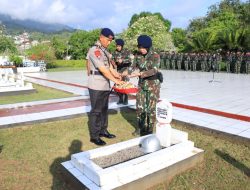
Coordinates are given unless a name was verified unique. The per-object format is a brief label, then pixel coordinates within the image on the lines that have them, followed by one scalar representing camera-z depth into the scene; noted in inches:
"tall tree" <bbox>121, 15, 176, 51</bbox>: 855.9
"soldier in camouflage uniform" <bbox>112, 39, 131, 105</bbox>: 184.6
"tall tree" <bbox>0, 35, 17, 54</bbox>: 775.1
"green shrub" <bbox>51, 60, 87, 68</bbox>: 876.4
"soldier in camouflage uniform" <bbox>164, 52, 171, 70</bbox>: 625.7
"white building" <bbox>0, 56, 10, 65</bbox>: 633.7
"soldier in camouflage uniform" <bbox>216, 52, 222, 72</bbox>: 518.6
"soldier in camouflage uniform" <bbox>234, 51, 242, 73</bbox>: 486.7
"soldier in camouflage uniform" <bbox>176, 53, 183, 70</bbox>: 595.2
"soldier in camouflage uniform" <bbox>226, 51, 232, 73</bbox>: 507.3
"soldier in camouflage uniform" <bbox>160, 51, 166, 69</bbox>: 639.1
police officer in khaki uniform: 125.0
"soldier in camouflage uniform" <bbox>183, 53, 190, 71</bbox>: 576.7
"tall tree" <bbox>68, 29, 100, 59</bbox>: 1266.5
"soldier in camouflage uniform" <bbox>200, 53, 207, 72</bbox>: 542.4
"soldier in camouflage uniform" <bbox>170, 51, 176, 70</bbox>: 613.0
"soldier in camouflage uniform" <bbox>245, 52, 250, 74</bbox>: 472.5
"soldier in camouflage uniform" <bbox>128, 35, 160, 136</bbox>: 130.8
